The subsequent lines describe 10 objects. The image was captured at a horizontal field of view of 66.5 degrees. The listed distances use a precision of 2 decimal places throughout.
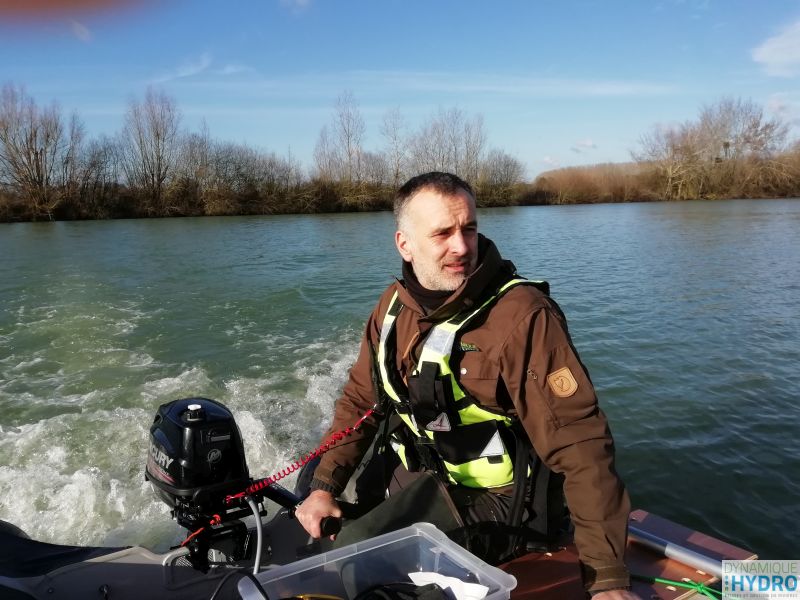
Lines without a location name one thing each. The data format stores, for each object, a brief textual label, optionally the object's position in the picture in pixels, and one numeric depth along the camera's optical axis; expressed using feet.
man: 6.01
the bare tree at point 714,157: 160.67
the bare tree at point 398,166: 151.12
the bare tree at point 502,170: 160.35
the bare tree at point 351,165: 146.51
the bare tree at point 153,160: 130.41
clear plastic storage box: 5.61
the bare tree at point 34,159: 113.09
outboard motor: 7.20
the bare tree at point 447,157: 156.76
